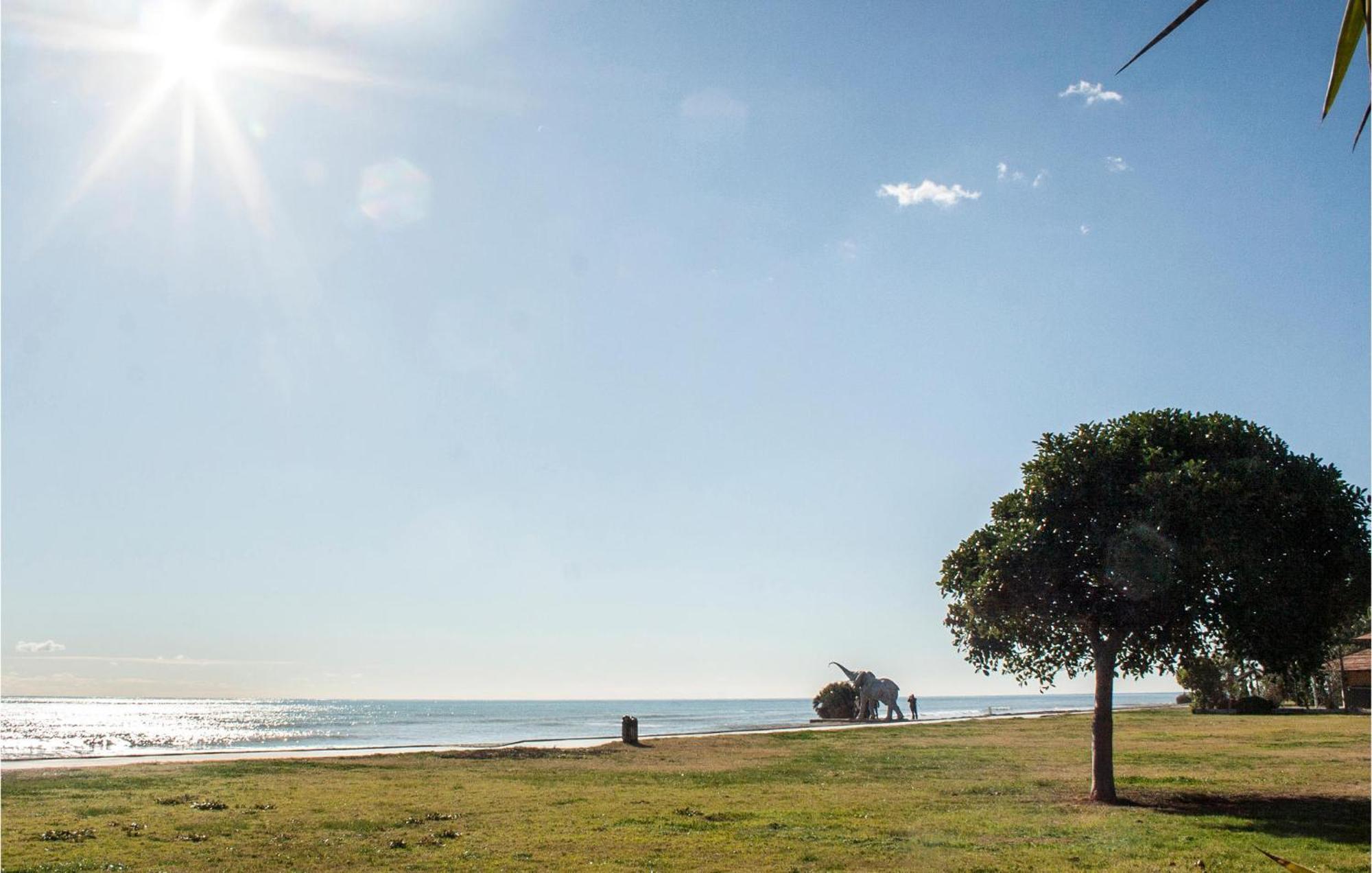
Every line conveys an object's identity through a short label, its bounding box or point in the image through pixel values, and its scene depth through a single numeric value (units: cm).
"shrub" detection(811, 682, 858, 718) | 7574
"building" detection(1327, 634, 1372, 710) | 6025
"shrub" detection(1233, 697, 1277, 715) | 5853
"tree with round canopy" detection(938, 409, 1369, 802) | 1959
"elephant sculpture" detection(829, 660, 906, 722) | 7169
